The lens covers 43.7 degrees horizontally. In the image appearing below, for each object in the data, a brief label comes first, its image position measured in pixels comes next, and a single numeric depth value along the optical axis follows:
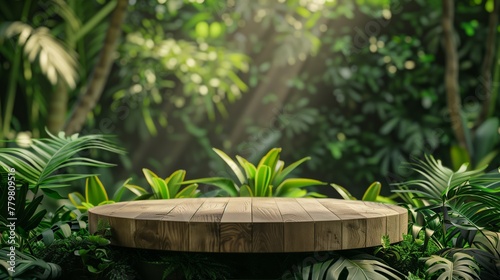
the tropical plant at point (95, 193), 2.89
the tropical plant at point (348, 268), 1.95
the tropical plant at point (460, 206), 2.29
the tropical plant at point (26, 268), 1.89
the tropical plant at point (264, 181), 2.89
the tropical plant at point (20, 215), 2.17
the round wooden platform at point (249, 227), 1.87
